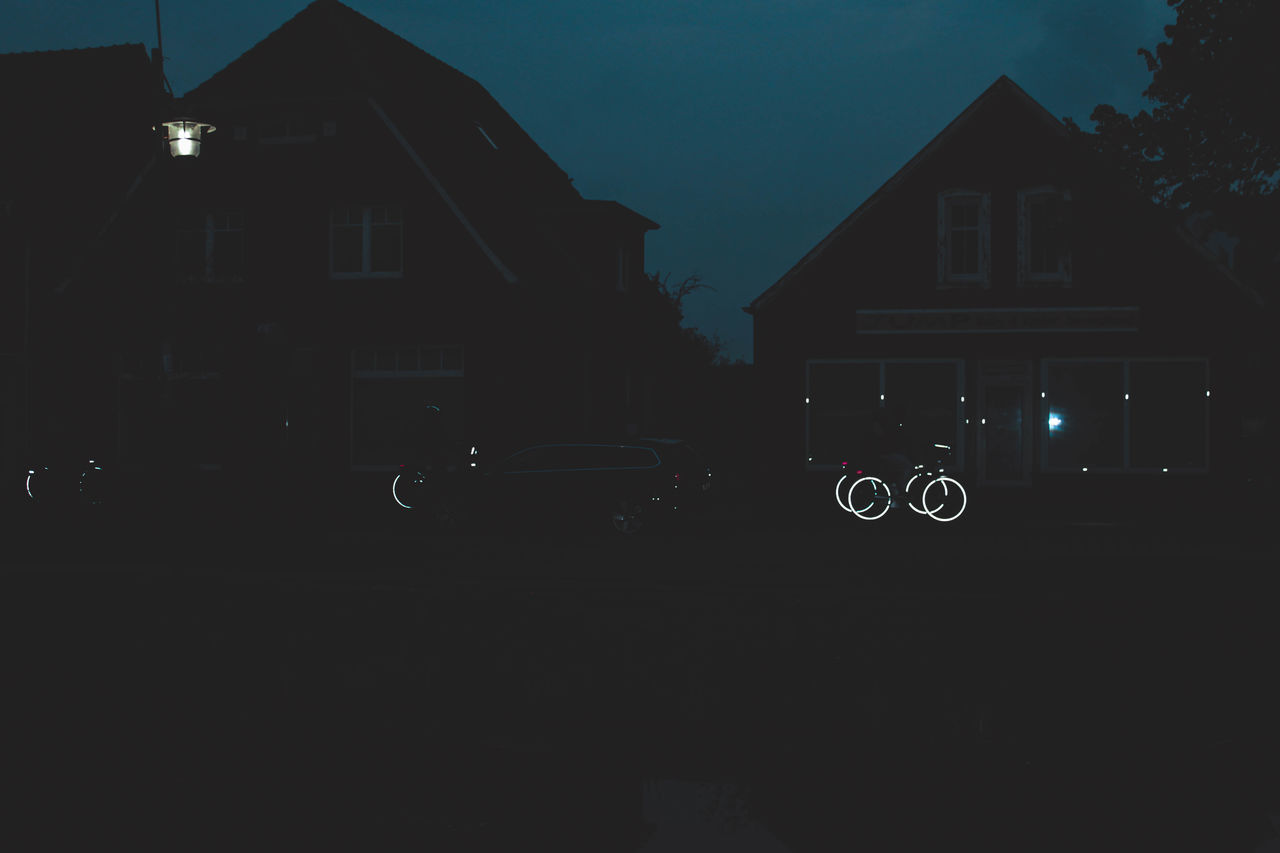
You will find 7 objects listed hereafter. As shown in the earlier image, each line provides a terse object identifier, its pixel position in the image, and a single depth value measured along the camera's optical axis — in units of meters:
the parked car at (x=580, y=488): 20.08
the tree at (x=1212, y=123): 22.86
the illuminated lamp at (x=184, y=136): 16.95
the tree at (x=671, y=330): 37.84
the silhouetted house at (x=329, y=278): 27.64
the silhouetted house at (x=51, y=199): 29.84
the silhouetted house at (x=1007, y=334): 25.83
